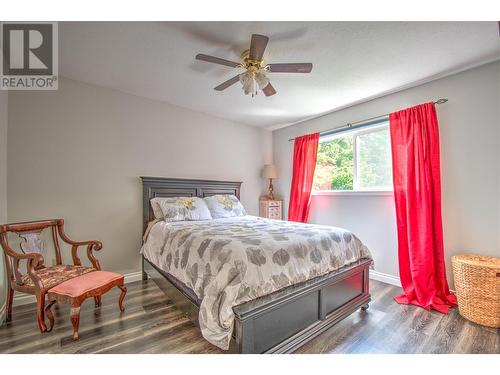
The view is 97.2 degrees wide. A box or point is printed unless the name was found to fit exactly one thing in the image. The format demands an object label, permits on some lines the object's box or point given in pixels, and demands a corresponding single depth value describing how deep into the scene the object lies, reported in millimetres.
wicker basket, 1854
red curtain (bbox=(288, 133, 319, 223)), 3764
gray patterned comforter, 1392
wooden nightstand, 4164
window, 3023
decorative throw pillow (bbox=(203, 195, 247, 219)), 3141
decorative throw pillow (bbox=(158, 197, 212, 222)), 2736
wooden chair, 1723
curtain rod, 2939
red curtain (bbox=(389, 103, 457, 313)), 2332
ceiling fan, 1641
